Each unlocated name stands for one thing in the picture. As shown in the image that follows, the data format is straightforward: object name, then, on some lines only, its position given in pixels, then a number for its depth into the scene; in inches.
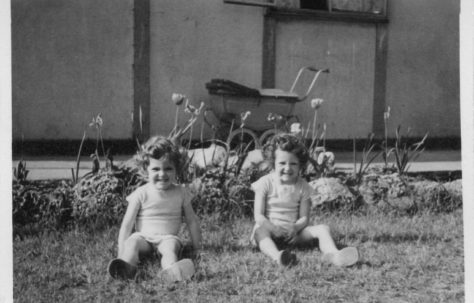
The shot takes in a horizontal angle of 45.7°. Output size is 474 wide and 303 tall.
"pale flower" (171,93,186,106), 147.9
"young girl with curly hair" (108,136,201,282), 114.8
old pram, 235.9
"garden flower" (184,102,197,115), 152.3
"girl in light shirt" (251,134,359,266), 125.2
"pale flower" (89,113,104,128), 142.8
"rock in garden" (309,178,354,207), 156.6
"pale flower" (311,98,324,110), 161.1
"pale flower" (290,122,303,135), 152.0
